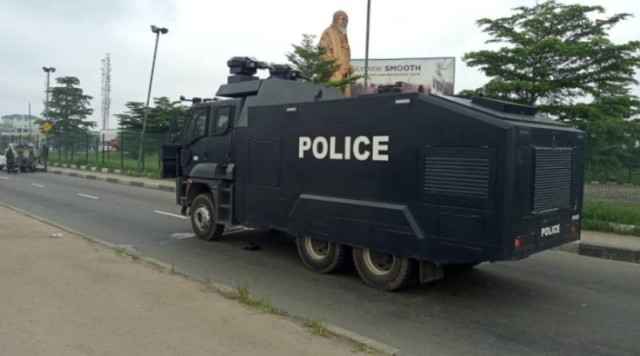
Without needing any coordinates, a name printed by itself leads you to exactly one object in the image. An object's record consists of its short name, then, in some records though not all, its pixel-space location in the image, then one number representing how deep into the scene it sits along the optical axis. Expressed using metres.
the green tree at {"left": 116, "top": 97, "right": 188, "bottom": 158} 34.38
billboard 27.47
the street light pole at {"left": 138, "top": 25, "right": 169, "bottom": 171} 26.30
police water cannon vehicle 5.23
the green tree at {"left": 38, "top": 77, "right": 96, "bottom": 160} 40.72
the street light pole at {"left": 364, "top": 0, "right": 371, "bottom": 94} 17.49
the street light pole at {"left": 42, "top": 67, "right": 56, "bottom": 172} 30.86
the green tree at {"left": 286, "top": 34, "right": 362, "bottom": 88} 21.44
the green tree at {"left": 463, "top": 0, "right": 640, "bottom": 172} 12.89
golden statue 26.14
